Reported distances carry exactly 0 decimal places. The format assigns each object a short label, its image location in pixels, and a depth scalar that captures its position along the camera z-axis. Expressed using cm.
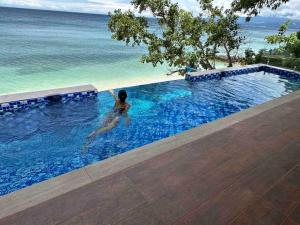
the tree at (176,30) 1445
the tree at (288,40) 1646
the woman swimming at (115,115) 703
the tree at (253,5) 685
